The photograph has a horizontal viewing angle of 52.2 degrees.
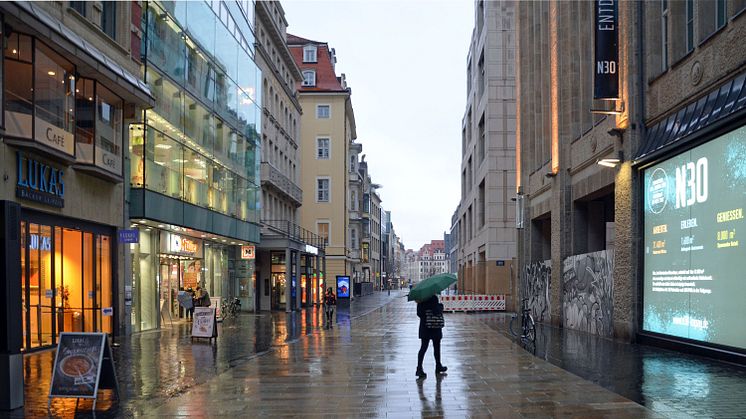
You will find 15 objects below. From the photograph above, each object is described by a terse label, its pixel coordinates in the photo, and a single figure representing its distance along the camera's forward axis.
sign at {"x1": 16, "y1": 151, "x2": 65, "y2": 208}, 16.56
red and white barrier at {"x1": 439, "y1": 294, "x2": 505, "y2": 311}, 43.12
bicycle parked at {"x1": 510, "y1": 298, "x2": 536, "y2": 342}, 19.68
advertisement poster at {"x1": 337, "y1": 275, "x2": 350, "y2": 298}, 57.32
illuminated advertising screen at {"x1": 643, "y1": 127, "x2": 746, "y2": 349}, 14.28
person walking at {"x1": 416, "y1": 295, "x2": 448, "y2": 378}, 13.59
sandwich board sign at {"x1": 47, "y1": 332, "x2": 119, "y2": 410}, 10.33
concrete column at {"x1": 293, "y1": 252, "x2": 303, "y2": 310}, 45.03
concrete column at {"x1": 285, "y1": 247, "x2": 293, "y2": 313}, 41.91
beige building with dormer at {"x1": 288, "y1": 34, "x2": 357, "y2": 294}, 66.88
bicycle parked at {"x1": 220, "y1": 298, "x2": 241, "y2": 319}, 35.12
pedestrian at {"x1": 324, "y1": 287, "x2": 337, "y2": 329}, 31.13
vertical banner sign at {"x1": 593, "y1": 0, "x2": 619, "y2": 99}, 20.33
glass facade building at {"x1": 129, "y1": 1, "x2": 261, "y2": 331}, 24.83
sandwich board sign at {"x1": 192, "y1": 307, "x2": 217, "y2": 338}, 21.52
